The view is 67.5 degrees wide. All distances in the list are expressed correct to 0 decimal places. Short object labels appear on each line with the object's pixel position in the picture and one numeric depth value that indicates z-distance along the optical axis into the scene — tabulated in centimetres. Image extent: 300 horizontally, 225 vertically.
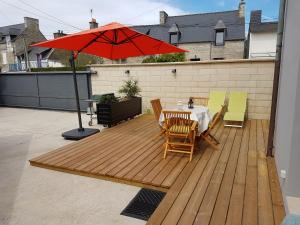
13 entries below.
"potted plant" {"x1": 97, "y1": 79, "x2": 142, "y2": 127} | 585
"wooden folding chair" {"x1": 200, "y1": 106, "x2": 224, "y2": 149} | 392
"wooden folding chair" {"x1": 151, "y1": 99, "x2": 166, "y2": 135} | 416
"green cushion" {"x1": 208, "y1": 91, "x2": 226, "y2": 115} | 607
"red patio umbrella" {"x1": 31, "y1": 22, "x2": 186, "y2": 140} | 405
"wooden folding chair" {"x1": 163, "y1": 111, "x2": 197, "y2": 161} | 363
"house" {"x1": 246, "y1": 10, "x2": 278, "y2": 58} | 2008
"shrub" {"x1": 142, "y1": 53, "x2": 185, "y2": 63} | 1580
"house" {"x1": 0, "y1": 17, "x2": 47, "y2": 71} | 3028
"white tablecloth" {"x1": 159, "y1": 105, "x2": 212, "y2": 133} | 383
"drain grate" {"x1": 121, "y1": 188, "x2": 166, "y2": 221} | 239
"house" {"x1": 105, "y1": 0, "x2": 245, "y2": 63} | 2095
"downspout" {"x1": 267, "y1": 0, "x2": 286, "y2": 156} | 326
